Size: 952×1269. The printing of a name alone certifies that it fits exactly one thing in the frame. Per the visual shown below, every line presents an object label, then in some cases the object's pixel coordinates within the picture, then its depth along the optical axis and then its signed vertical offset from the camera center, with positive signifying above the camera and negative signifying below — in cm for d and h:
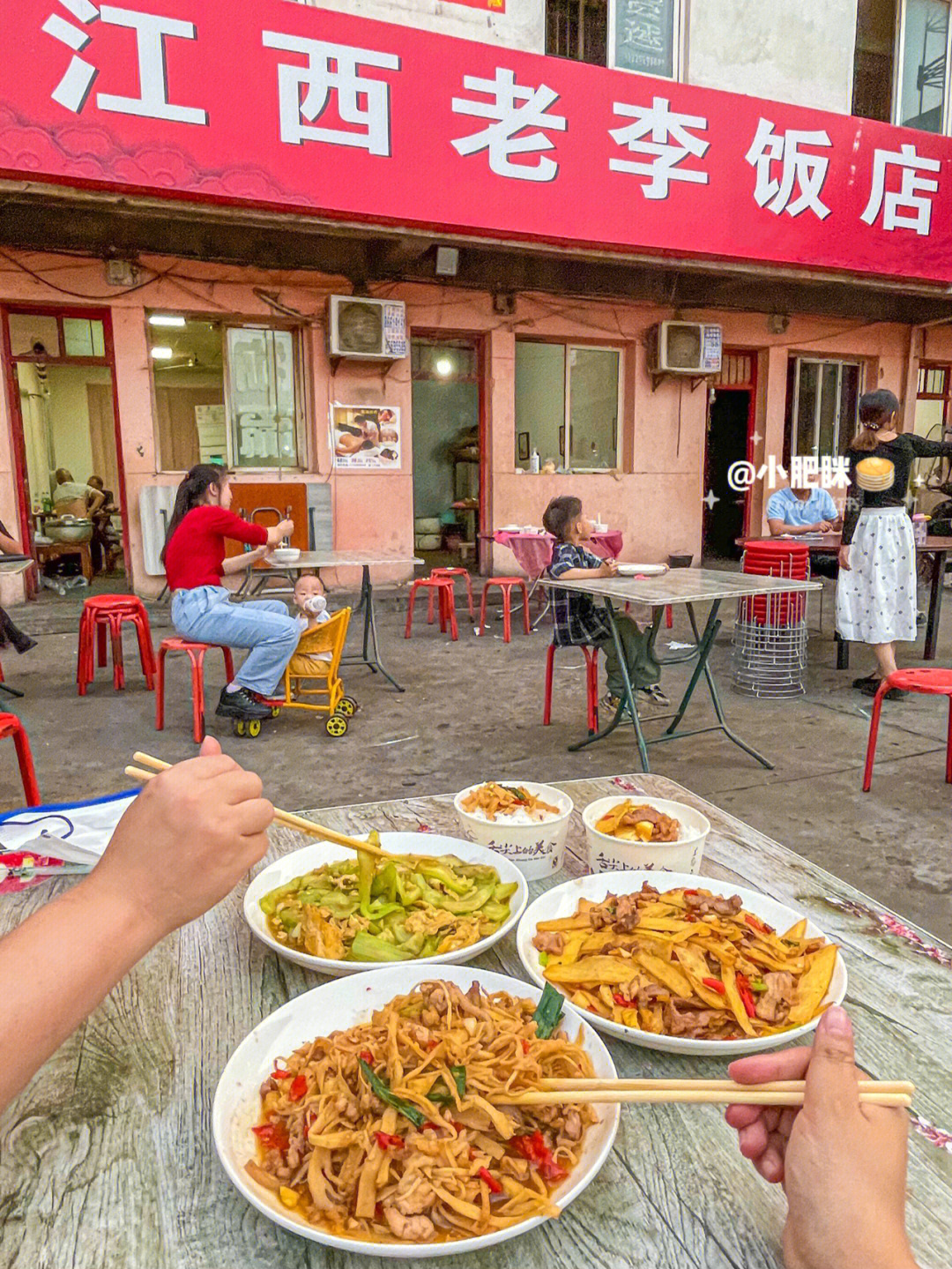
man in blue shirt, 770 -38
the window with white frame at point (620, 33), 939 +497
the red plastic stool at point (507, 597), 753 -113
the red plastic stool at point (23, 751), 303 -101
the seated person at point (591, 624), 462 -86
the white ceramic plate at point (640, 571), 475 -57
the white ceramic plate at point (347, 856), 118 -69
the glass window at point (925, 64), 1082 +525
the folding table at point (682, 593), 397 -61
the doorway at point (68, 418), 1155 +97
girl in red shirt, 486 -82
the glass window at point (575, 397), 1084 +97
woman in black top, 530 -45
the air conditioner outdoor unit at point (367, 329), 887 +154
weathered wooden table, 77 -72
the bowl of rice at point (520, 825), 151 -66
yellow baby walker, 491 -116
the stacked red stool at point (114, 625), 573 -103
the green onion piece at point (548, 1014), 99 -65
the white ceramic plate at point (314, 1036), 75 -68
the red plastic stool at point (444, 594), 768 -116
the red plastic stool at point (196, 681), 472 -118
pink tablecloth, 800 -74
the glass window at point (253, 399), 909 +81
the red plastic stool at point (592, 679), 480 -120
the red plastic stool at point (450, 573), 801 -100
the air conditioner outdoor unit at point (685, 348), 1033 +150
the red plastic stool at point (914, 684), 363 -95
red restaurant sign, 617 +288
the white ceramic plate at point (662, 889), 100 -69
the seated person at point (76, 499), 1064 -32
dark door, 1228 +2
